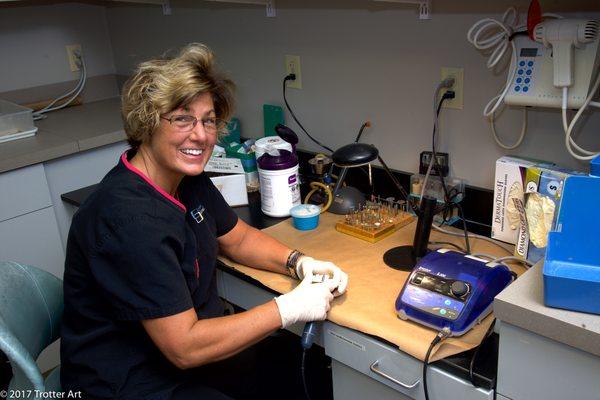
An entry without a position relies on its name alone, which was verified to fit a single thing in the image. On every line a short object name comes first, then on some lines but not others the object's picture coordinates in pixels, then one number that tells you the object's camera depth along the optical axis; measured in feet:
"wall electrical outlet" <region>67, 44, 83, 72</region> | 9.16
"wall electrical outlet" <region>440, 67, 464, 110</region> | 5.11
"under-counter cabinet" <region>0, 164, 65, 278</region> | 6.66
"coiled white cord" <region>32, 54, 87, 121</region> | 8.89
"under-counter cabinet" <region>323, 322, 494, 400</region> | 3.51
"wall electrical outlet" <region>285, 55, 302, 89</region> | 6.53
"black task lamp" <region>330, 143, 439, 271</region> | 4.51
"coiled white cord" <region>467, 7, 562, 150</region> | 4.60
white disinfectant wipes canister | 5.49
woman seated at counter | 3.69
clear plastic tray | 7.41
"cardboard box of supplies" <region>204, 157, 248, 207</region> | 5.87
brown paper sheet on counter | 3.63
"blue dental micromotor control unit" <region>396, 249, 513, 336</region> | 3.60
